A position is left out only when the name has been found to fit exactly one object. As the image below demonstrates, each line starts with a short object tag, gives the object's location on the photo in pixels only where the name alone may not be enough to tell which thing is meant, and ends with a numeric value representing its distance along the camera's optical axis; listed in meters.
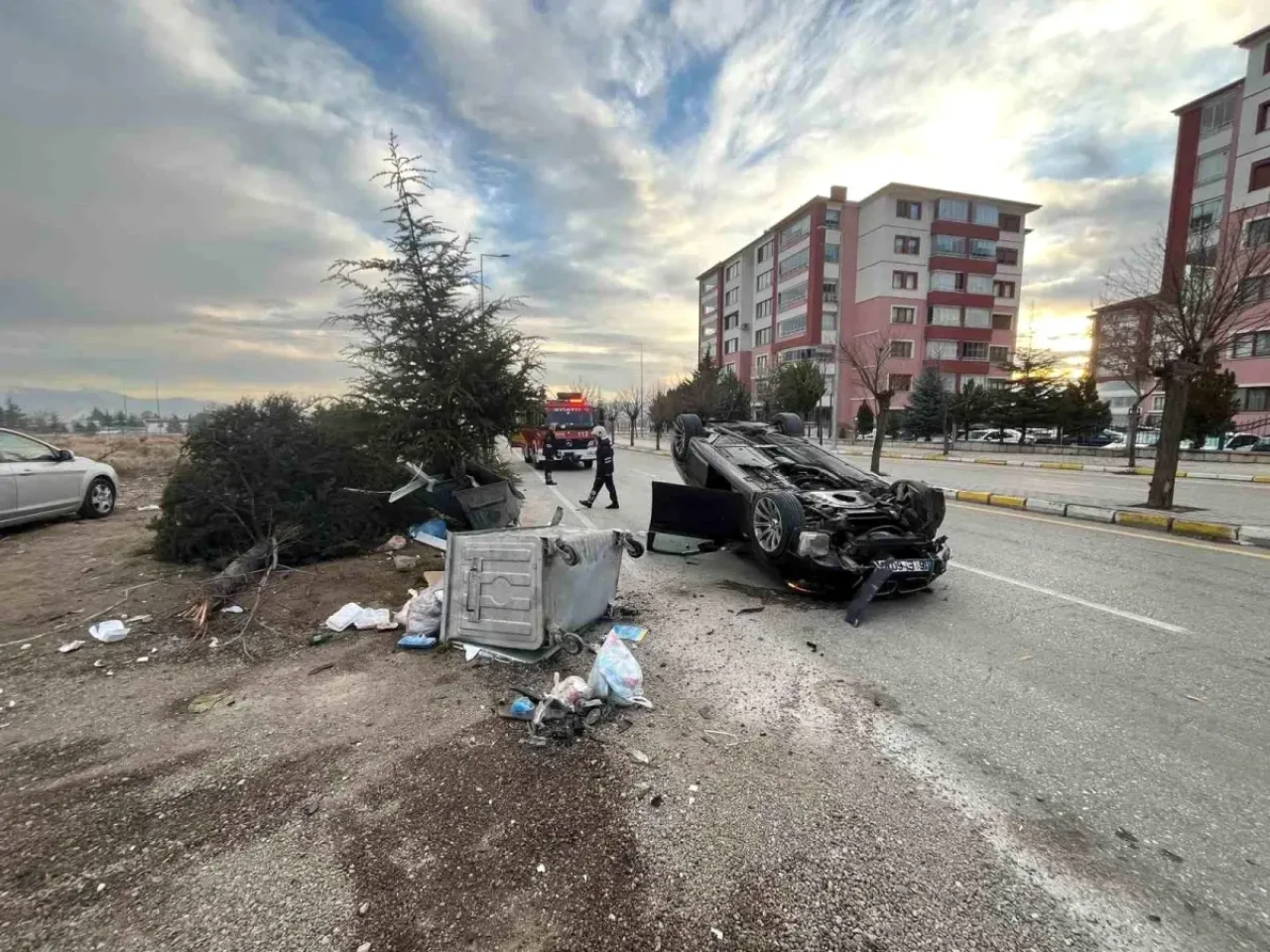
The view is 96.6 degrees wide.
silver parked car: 7.62
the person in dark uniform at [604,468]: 10.83
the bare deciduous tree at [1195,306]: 9.35
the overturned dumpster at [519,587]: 3.85
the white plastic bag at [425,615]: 4.30
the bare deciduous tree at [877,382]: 18.04
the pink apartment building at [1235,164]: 30.34
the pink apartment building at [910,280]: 49.00
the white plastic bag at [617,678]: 3.30
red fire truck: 19.52
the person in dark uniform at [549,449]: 15.71
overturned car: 4.97
